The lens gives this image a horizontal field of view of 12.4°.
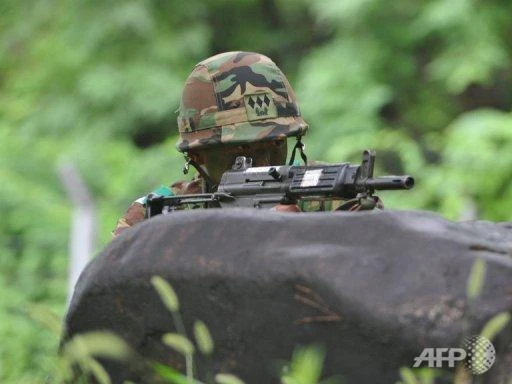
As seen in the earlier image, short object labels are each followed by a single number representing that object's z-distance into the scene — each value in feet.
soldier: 28.10
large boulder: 17.17
